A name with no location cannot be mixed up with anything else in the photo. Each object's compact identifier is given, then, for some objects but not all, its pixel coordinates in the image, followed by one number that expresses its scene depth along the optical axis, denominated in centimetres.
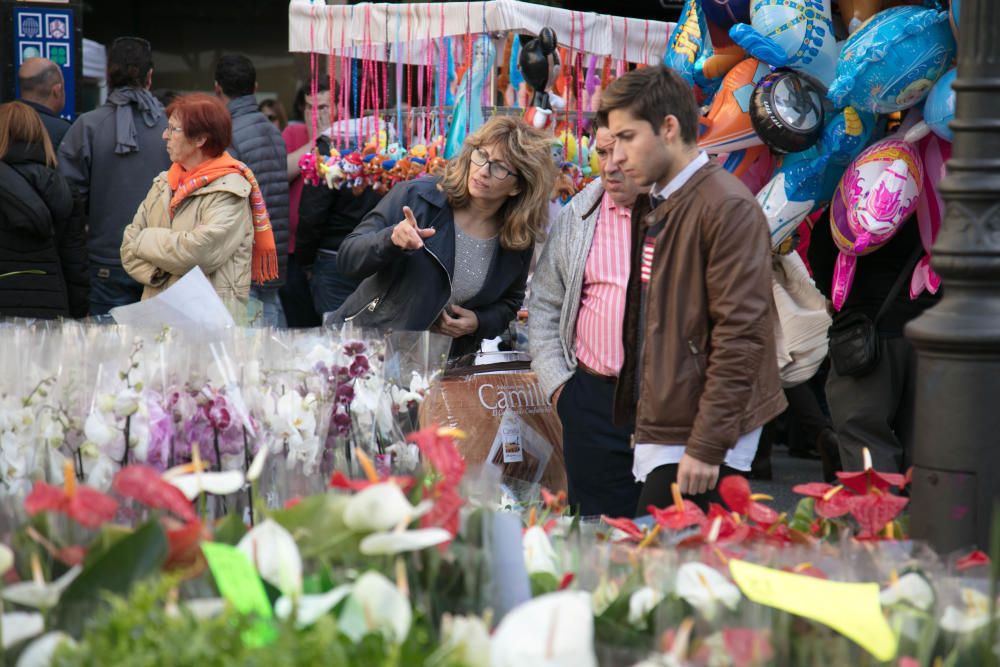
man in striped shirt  827
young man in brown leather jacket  773
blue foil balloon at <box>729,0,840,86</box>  869
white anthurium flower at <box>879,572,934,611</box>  562
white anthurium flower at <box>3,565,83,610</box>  473
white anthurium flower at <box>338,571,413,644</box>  463
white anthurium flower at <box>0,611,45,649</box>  454
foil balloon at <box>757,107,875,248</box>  868
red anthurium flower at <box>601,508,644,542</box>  699
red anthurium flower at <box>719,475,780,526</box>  702
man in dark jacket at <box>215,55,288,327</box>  1037
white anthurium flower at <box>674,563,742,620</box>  544
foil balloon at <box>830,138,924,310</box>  850
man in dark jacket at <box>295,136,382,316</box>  1065
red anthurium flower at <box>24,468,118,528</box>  520
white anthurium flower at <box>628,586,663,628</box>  553
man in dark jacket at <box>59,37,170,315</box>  1012
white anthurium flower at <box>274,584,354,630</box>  462
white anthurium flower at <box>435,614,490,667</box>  447
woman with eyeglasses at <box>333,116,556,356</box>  856
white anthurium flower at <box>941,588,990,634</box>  538
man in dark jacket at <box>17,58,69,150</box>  1044
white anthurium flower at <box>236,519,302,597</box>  492
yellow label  503
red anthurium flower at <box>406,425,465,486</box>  597
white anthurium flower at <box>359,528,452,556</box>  506
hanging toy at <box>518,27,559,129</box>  975
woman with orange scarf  936
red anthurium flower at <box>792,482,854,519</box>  701
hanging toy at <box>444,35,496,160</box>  982
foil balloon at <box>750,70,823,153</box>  868
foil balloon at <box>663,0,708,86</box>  925
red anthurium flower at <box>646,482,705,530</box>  693
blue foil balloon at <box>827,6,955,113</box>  838
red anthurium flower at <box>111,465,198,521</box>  532
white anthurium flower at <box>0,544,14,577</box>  488
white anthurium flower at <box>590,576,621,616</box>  567
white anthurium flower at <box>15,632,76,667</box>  438
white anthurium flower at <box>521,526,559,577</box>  616
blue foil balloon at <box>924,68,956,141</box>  835
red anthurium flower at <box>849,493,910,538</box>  699
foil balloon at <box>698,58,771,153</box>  890
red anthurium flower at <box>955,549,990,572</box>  616
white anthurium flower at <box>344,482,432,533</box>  515
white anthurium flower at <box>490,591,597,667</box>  434
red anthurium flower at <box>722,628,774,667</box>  472
